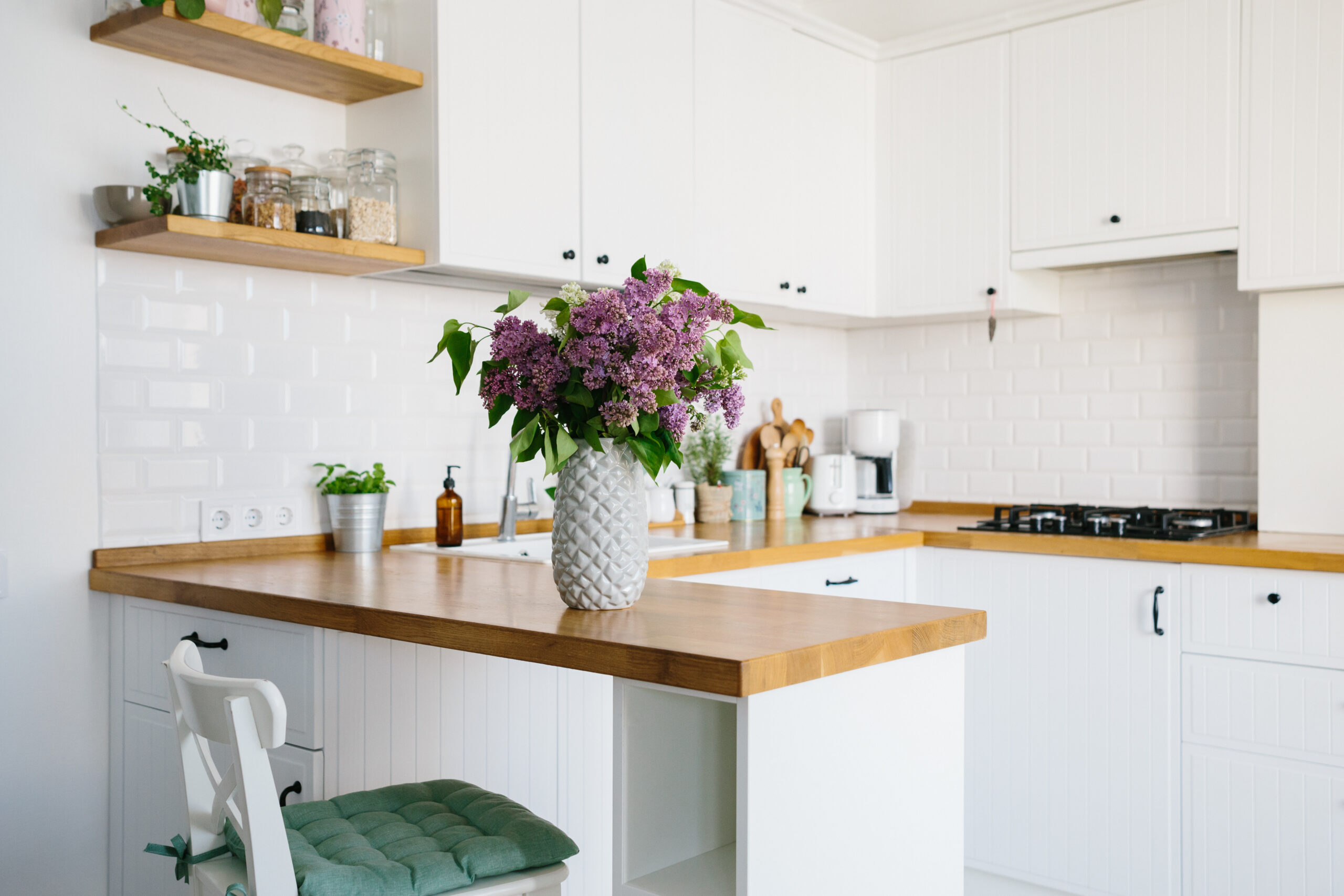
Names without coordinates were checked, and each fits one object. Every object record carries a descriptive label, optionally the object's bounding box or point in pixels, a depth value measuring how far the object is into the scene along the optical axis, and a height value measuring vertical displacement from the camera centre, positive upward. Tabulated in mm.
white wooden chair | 1277 -423
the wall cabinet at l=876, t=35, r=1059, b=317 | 3486 +801
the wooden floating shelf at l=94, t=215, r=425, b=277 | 2188 +393
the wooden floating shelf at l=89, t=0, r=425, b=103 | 2221 +803
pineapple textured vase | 1643 -129
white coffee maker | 3770 -43
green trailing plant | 2260 +553
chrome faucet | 2838 -188
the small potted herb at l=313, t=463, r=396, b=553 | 2588 -157
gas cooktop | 2938 -220
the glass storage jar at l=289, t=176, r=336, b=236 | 2408 +501
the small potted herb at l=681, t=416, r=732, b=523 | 3561 -46
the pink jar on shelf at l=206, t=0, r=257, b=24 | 2275 +869
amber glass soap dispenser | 2729 -191
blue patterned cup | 3531 -155
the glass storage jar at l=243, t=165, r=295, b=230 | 2354 +494
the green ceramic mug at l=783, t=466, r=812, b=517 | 3680 -164
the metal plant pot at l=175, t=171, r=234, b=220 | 2238 +477
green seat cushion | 1389 -529
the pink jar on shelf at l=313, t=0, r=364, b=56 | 2467 +902
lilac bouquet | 1544 +102
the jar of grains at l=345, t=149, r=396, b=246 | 2492 +538
